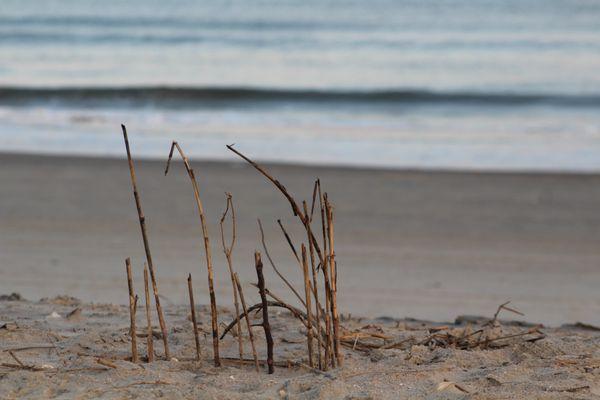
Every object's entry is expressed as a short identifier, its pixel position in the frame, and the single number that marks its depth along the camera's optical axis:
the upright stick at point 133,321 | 6.32
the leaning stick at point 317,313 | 6.28
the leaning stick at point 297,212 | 5.79
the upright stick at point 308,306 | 6.33
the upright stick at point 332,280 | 6.20
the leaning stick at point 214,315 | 6.05
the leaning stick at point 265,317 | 6.15
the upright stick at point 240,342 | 6.77
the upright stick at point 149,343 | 6.66
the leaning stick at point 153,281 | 6.04
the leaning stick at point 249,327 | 6.44
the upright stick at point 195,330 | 6.40
